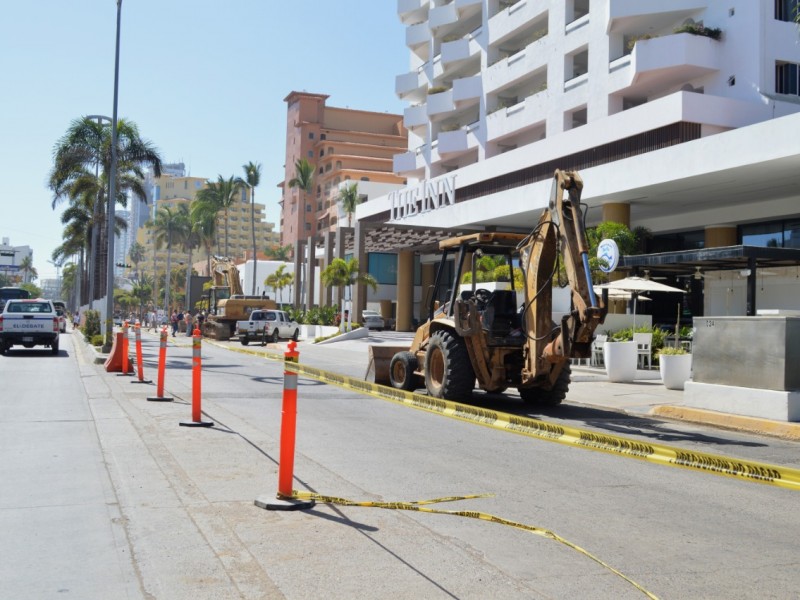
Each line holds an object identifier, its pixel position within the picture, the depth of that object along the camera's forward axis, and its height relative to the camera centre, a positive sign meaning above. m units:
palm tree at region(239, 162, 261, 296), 85.50 +15.53
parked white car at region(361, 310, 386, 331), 60.91 +0.36
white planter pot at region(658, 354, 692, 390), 17.42 -0.77
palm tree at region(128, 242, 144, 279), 195.04 +16.17
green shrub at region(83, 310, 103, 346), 36.78 -0.31
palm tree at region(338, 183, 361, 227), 80.89 +12.62
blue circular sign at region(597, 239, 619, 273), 22.18 +2.13
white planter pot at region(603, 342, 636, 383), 19.45 -0.71
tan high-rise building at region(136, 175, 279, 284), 188.38 +20.83
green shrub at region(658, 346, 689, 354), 17.59 -0.39
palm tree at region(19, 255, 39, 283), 178.88 +11.89
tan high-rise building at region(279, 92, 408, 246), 102.19 +22.84
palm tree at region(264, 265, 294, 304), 75.17 +3.98
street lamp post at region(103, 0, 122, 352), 25.95 +2.07
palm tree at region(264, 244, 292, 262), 119.00 +11.03
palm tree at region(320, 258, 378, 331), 47.56 +2.93
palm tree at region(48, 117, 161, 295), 42.88 +8.89
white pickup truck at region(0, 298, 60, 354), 27.42 -0.38
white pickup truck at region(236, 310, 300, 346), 40.47 -0.24
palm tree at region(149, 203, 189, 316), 131.62 +15.79
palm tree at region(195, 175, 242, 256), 89.62 +14.15
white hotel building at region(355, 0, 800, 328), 28.84 +8.81
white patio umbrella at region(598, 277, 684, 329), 22.62 +1.29
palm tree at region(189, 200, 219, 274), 89.54 +11.88
